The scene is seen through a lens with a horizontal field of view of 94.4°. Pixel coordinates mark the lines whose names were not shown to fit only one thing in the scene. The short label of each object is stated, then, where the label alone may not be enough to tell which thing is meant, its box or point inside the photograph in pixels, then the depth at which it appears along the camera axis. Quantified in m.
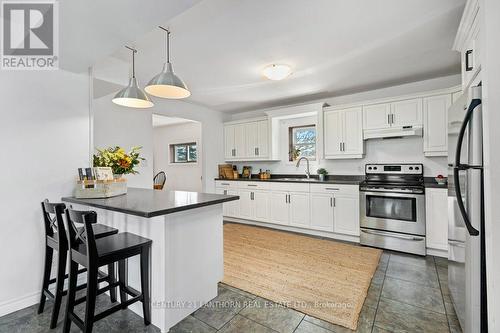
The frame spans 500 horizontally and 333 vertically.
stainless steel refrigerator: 1.34
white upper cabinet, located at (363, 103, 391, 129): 3.63
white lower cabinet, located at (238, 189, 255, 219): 4.70
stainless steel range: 3.10
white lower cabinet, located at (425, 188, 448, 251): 2.97
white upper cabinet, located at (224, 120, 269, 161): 4.95
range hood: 3.41
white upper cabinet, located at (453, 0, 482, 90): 1.53
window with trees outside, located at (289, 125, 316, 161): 4.76
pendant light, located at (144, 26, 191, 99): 1.92
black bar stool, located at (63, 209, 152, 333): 1.44
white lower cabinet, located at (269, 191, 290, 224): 4.25
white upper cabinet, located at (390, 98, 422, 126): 3.41
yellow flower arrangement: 2.30
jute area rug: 2.02
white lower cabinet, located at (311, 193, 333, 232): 3.80
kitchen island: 1.69
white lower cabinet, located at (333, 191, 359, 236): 3.57
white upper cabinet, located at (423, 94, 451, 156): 3.24
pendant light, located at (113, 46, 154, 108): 2.22
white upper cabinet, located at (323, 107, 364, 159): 3.89
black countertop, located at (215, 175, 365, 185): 3.79
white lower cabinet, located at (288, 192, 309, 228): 4.03
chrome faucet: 4.66
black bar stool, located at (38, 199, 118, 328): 1.71
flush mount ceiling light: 2.99
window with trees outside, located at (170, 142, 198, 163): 7.14
